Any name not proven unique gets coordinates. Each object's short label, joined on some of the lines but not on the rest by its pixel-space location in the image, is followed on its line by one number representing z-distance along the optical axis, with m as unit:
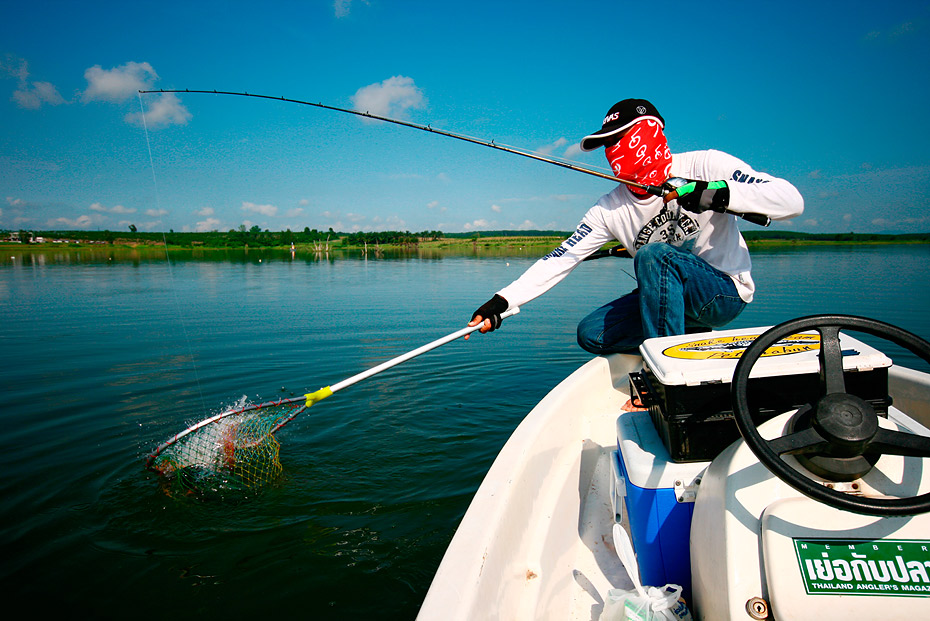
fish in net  3.26
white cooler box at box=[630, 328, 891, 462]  1.56
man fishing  3.12
